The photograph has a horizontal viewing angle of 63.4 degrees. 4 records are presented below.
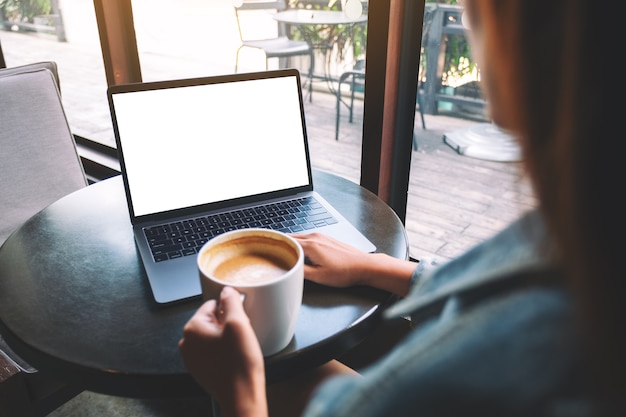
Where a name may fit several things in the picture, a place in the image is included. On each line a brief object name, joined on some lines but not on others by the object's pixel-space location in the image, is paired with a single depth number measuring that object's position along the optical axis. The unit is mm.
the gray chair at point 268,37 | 2443
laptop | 917
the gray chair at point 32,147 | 1357
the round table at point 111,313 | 638
